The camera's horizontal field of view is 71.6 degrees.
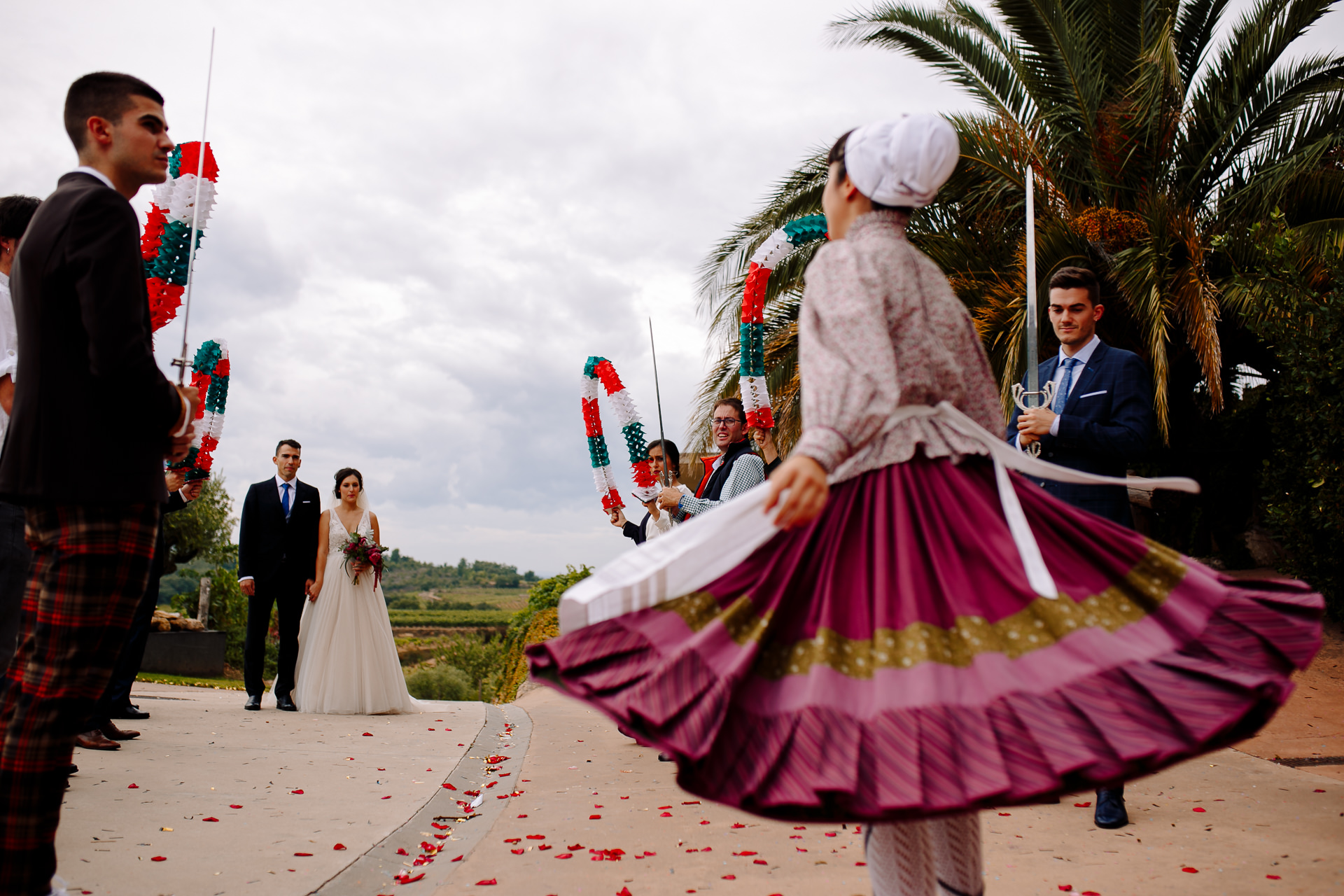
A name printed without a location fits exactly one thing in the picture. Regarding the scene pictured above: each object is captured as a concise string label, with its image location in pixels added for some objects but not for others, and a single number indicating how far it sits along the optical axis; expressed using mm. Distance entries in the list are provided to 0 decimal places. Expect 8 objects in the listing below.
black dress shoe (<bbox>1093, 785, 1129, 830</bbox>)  4023
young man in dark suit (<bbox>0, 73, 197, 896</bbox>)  2373
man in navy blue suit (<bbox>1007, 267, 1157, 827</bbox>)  3885
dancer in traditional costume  1765
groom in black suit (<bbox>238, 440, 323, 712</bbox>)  8609
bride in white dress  8641
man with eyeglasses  5559
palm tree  9188
